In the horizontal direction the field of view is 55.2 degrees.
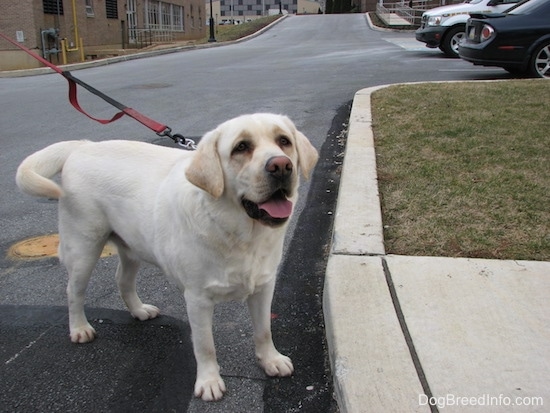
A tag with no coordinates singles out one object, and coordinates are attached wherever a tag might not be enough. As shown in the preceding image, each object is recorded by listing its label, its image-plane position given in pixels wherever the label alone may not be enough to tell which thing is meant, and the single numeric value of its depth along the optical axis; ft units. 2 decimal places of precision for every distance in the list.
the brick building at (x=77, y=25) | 88.58
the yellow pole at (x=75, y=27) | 91.56
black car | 31.89
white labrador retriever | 7.39
